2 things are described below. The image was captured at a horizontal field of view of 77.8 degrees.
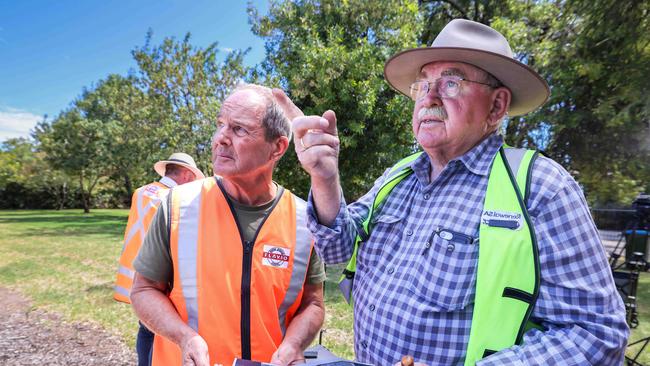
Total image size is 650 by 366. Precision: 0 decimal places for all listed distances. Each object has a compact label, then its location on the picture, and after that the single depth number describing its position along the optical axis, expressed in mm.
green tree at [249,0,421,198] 11047
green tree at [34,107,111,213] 32156
